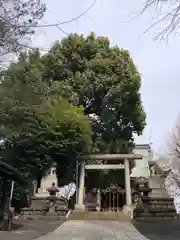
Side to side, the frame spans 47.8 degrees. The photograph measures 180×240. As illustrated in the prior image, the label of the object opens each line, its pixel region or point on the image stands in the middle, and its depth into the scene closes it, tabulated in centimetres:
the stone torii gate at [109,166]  1264
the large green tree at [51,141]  1128
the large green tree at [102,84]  1418
